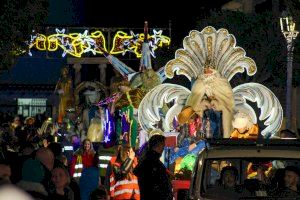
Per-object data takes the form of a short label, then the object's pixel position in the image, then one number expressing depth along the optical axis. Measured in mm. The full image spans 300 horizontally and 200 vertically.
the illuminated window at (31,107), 66688
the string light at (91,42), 44312
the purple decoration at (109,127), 27177
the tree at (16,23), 26109
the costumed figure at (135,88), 23931
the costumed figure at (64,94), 35781
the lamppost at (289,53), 26516
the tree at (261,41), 40938
